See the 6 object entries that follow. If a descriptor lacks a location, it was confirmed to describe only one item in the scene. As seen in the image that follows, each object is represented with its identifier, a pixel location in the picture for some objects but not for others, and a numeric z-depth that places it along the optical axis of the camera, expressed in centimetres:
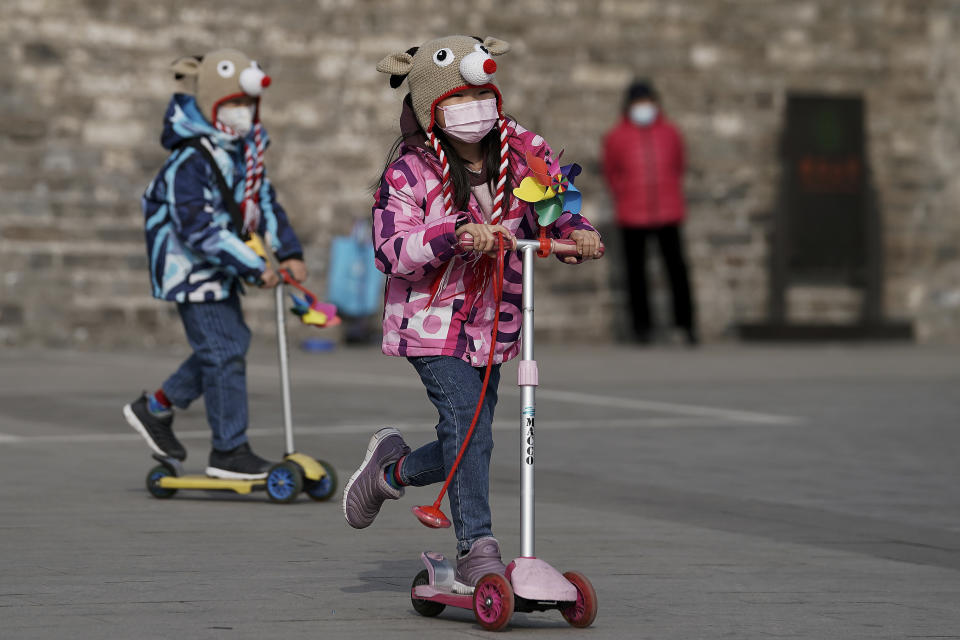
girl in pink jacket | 1038
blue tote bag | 3329
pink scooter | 982
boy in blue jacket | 1512
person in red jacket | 3511
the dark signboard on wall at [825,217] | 3775
